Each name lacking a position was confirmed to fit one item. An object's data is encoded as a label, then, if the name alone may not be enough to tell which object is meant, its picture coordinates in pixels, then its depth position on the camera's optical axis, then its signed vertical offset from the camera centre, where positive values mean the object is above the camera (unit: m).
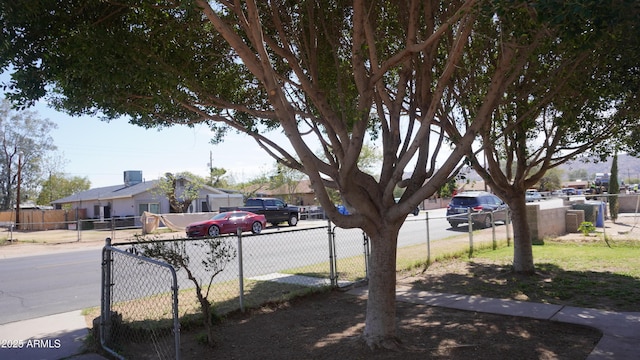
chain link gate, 5.55 -1.58
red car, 24.03 -0.73
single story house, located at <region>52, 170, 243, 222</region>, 39.59 +1.35
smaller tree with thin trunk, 5.49 -0.51
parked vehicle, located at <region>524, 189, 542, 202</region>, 45.59 +0.16
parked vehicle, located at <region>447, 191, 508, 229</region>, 22.70 -0.27
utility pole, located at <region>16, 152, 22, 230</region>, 35.19 +0.92
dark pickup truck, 31.23 -0.04
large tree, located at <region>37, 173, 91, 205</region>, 63.09 +4.44
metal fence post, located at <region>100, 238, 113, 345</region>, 5.78 -1.07
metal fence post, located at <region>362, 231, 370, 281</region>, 9.61 -0.99
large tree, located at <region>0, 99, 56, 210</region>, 40.91 +6.35
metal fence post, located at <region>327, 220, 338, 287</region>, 9.12 -1.06
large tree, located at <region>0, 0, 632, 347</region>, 5.28 +1.86
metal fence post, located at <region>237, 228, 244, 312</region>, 7.44 -0.98
